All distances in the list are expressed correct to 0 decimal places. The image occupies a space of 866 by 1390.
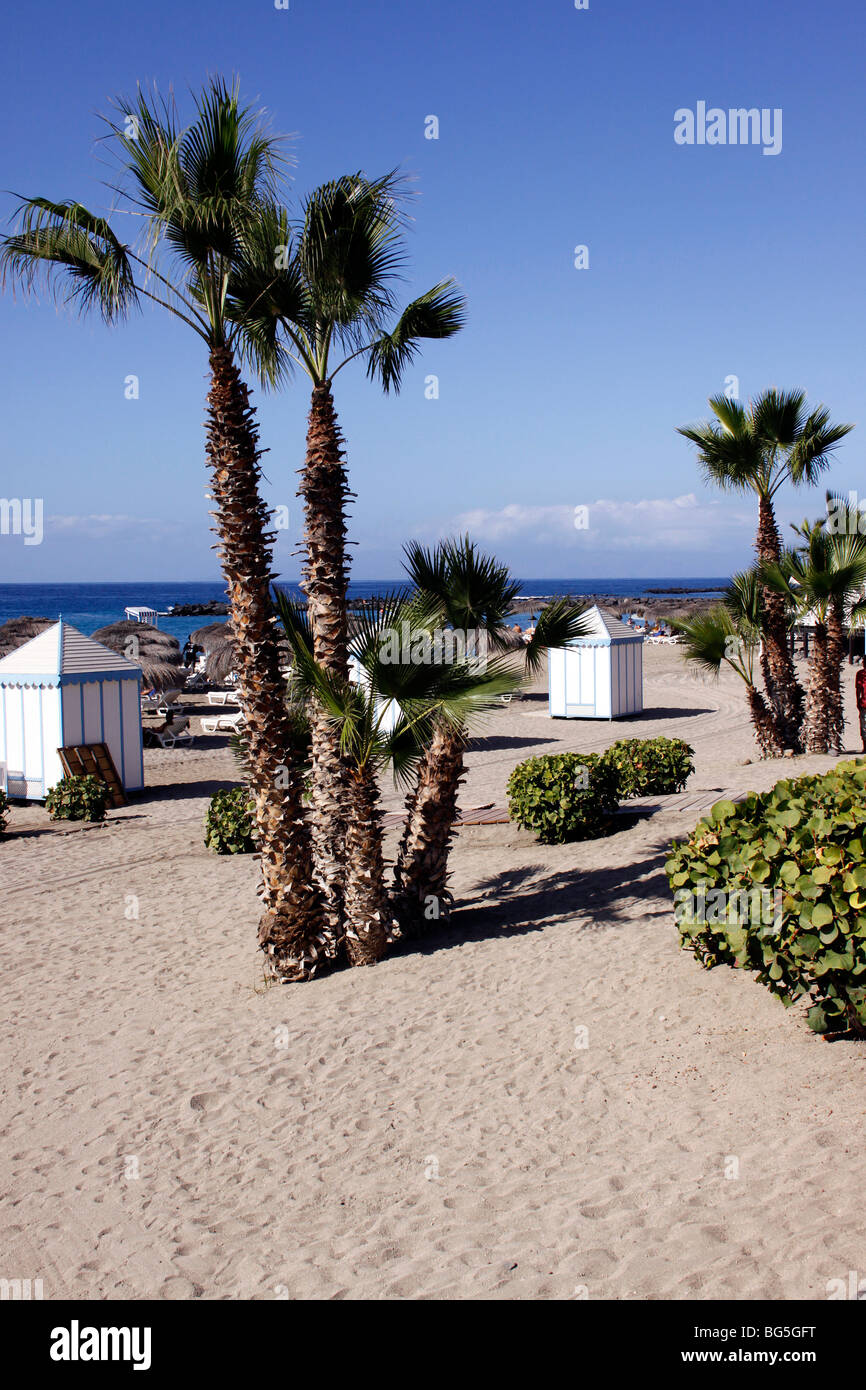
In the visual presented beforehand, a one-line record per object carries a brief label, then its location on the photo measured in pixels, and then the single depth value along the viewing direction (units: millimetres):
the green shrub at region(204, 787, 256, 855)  11492
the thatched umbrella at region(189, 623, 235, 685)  29703
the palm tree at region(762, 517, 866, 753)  14008
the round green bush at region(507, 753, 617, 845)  10375
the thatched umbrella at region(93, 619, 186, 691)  24262
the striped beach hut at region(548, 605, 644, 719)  22594
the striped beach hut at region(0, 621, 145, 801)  15398
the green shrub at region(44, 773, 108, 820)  14117
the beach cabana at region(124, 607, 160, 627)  45250
